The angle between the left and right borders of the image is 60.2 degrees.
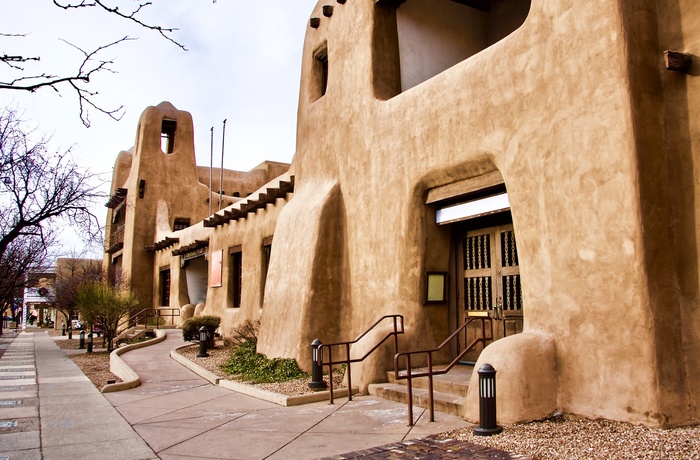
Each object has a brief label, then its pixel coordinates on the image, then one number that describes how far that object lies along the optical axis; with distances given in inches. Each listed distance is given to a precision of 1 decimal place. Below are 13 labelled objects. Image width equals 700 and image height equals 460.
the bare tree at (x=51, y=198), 482.0
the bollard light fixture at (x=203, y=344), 566.9
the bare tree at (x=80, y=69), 156.3
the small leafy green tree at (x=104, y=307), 724.7
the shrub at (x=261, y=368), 429.7
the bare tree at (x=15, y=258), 828.0
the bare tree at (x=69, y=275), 1433.3
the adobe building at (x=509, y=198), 245.1
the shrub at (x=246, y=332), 611.8
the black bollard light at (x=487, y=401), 239.5
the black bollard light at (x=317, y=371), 370.9
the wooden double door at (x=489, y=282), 347.6
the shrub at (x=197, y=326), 688.4
